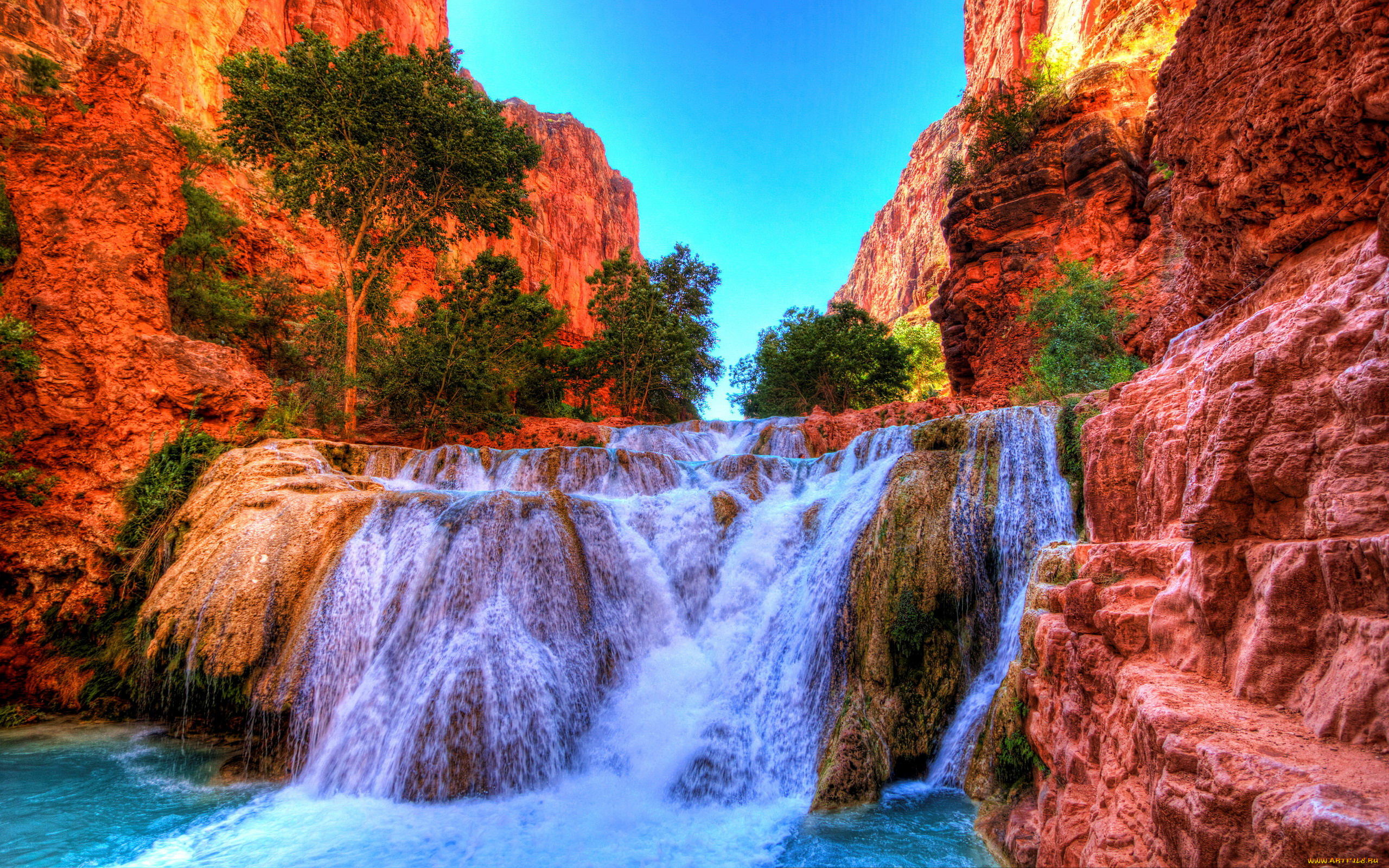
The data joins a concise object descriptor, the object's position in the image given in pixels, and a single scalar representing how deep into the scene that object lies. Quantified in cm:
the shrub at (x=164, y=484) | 787
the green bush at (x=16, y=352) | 761
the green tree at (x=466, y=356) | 1580
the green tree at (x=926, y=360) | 3816
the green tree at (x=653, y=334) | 2316
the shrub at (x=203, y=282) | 1280
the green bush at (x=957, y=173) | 2180
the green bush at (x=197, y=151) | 1464
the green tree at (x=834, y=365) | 2619
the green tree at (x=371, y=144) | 1334
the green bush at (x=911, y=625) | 628
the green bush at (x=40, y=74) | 995
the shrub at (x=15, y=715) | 677
